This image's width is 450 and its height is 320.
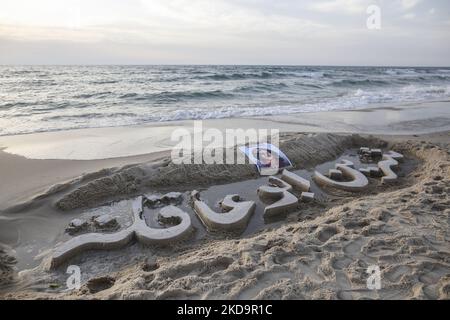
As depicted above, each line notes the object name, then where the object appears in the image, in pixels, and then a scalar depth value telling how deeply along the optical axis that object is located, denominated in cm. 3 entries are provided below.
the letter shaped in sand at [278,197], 475
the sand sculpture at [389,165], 581
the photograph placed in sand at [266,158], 622
